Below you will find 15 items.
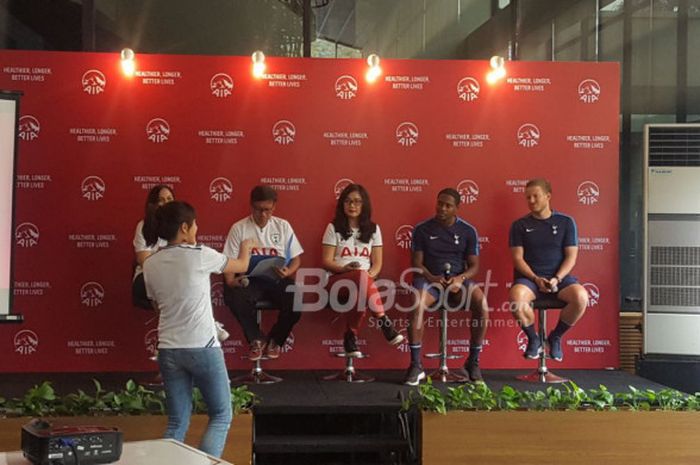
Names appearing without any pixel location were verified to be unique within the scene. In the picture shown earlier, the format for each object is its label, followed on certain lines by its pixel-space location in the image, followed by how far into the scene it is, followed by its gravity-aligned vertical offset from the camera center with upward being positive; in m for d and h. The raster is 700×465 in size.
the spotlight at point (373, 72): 6.09 +1.29
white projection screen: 4.11 +0.29
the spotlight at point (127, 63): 5.93 +1.29
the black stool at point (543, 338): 5.41 -0.51
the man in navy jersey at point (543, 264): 5.40 -0.03
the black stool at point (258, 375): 5.31 -0.77
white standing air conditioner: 6.03 +0.11
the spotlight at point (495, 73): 6.15 +1.32
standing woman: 3.49 -0.30
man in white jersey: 5.30 -0.14
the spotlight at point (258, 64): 5.98 +1.31
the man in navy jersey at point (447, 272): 5.43 -0.10
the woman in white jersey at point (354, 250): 5.38 +0.03
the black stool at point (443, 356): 5.50 -0.64
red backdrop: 5.92 +0.62
